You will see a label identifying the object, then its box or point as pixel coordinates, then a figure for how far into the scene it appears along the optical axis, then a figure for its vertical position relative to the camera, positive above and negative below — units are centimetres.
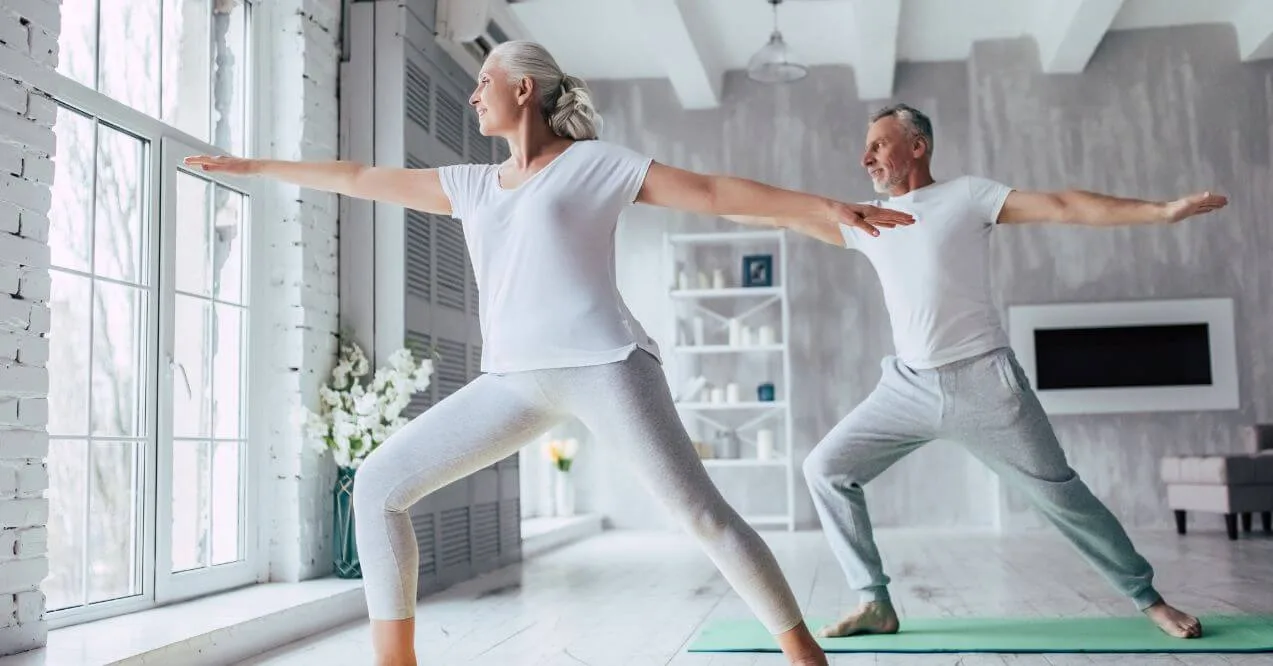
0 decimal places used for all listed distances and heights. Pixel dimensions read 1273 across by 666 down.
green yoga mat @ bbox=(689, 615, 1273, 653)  292 -61
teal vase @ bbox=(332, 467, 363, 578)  410 -39
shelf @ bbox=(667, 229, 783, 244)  776 +113
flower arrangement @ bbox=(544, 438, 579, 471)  804 -27
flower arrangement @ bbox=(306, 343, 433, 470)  413 +4
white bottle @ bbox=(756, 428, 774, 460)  774 -24
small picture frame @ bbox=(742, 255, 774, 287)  795 +92
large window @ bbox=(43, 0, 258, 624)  321 +33
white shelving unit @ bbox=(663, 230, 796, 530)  770 +39
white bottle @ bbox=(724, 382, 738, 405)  776 +10
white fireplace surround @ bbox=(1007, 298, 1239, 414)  742 +35
